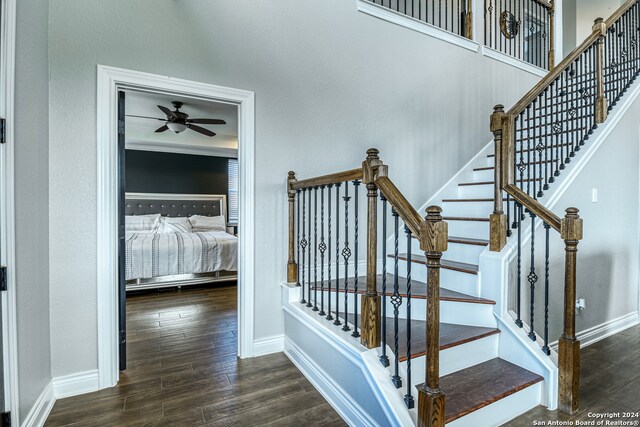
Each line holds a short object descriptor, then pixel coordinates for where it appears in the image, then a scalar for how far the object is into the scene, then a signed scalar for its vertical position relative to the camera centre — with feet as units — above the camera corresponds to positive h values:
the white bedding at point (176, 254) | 14.26 -2.05
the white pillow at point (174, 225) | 19.15 -0.94
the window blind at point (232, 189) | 23.36 +1.42
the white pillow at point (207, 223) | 20.66 -0.88
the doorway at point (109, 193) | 6.75 +0.32
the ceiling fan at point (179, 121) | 13.69 +3.78
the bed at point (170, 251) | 14.34 -1.92
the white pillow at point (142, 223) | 18.96 -0.82
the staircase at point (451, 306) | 5.02 -1.96
